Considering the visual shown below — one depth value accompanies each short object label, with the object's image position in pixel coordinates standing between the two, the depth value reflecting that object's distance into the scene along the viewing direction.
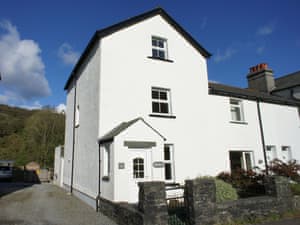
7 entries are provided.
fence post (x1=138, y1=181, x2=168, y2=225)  5.88
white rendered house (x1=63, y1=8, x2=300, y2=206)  8.97
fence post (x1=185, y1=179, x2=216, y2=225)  6.34
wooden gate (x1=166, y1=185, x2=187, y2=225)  6.61
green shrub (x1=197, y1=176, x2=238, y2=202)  8.31
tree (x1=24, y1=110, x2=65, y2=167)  30.55
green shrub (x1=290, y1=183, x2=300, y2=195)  9.18
